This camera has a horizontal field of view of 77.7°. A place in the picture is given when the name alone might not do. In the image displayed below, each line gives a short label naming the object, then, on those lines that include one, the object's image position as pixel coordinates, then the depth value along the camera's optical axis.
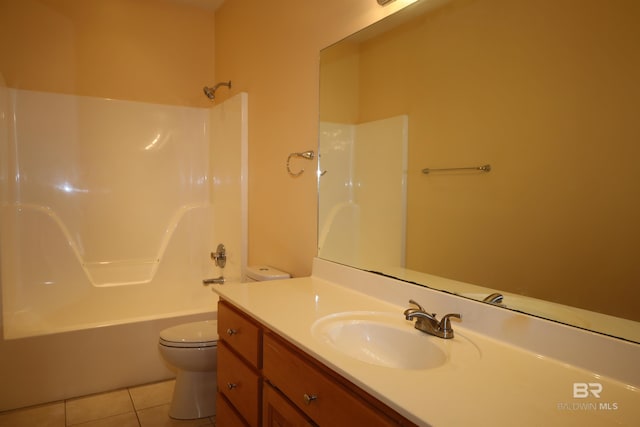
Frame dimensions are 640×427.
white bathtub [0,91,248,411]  2.23
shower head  2.99
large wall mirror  0.96
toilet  2.03
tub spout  2.90
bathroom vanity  0.78
